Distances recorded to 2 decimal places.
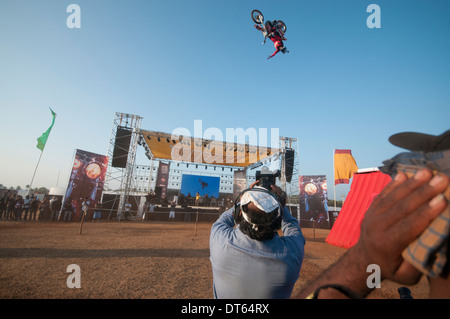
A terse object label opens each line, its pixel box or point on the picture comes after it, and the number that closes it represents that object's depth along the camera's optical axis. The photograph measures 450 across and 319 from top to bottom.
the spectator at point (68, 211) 13.37
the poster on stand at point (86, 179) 13.24
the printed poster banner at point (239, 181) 20.20
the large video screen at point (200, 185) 22.89
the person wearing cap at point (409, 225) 0.51
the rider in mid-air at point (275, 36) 8.30
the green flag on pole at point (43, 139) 14.58
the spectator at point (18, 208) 13.31
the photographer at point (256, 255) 1.27
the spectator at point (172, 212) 17.09
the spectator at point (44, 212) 13.93
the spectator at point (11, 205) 13.44
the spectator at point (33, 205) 13.87
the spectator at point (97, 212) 14.16
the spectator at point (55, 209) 13.78
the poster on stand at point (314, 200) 16.83
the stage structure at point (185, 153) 14.02
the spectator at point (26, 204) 13.68
